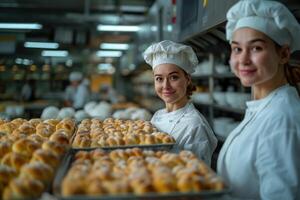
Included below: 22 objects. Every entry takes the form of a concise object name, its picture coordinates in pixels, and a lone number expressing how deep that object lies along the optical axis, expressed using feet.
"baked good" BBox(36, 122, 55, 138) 5.84
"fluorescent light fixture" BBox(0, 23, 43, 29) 22.20
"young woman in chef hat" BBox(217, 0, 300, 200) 4.23
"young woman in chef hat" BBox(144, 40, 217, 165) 6.62
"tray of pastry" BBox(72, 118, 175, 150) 5.31
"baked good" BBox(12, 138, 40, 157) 4.53
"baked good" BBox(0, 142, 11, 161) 4.55
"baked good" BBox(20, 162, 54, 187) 3.73
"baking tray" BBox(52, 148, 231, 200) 3.22
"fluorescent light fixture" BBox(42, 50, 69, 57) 34.03
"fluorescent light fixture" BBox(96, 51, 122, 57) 41.75
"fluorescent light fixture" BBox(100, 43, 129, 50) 35.06
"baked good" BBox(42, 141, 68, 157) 4.50
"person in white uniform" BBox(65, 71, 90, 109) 25.64
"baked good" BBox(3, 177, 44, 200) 3.40
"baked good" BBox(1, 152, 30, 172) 4.14
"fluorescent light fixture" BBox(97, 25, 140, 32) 21.28
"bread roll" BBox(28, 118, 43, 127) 6.90
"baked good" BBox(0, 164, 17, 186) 3.73
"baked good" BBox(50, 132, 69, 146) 4.99
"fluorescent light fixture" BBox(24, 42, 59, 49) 27.94
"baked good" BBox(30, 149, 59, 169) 4.14
